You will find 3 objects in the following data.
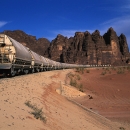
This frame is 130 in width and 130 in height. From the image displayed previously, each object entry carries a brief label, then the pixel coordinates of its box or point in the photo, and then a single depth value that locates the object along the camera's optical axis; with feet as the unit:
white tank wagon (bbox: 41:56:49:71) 113.11
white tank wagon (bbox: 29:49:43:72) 83.51
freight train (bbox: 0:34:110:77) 53.01
